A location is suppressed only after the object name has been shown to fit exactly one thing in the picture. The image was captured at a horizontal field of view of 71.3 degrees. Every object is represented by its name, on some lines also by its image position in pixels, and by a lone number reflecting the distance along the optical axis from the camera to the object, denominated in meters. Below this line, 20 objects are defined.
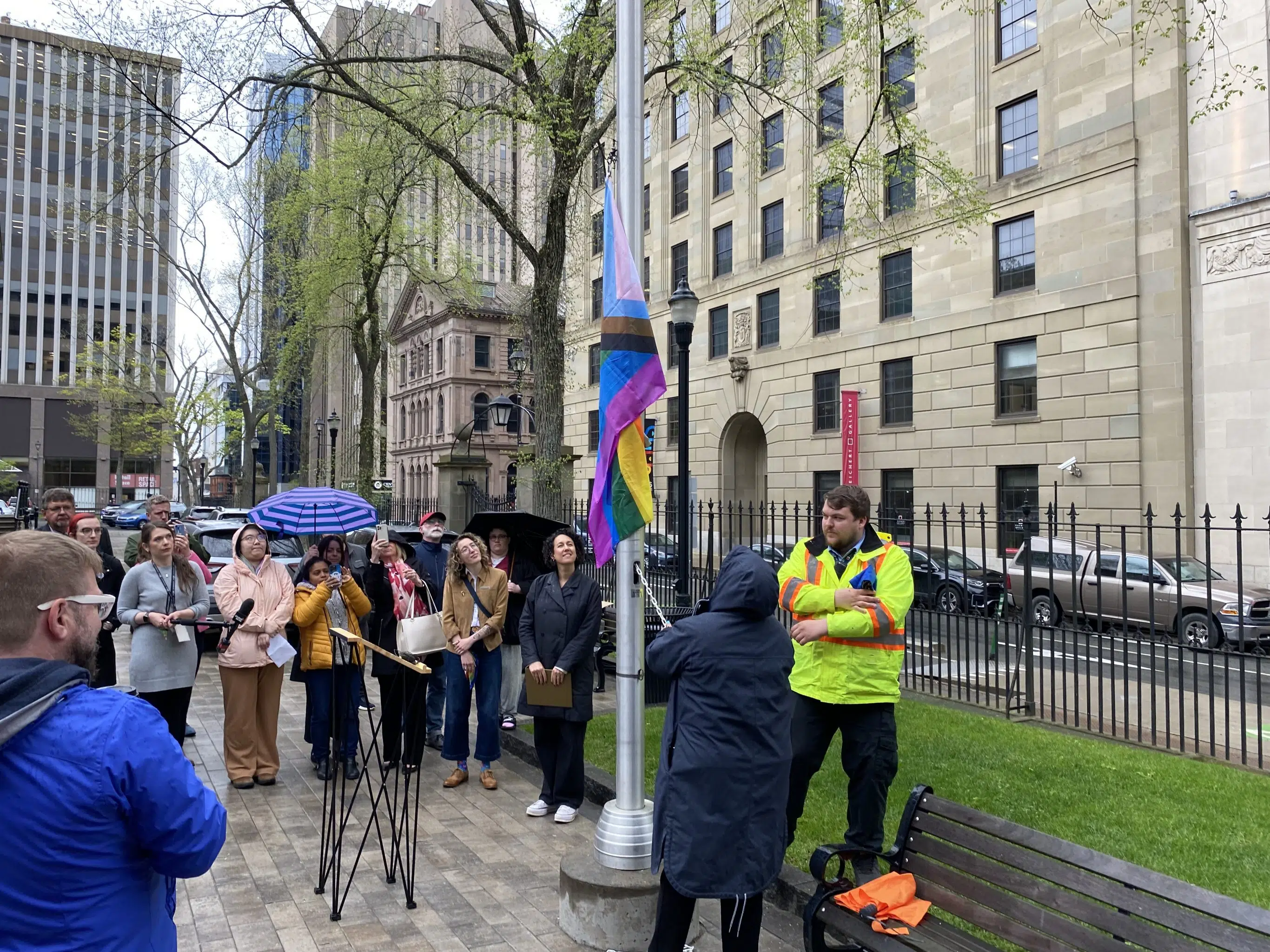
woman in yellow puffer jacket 7.18
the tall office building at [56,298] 64.62
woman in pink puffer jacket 7.20
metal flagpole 4.71
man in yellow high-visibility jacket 4.67
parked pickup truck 13.46
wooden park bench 2.89
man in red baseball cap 8.53
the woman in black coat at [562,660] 6.43
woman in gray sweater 6.66
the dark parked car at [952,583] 10.15
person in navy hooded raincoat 3.58
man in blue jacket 1.96
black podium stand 5.00
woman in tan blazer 7.41
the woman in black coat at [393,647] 7.14
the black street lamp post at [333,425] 32.06
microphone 7.19
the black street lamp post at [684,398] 10.16
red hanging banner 28.30
